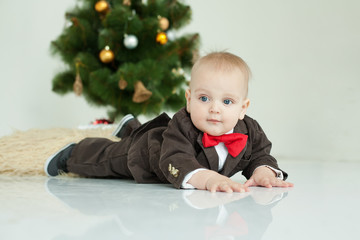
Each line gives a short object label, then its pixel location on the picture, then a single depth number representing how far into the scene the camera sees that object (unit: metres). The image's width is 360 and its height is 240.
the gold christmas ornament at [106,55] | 2.72
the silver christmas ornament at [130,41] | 2.70
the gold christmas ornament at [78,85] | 2.74
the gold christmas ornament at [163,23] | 2.82
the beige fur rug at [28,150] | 1.61
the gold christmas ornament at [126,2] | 2.79
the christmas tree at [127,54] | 2.67
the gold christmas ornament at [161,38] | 2.78
